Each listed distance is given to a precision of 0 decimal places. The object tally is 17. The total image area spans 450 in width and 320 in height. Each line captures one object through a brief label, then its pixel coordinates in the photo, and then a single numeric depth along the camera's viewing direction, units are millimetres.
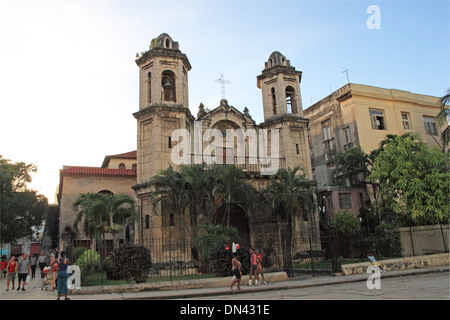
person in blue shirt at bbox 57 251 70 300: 10656
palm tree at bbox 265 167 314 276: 21438
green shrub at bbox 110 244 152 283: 13844
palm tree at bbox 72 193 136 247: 20453
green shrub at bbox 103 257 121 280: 14680
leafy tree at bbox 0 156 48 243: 31594
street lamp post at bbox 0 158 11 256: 30656
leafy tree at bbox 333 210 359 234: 24453
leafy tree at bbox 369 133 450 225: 20891
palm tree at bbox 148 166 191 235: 19156
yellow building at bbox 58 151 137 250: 28062
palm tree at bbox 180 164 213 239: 19109
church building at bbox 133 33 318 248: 22109
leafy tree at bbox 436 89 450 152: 23625
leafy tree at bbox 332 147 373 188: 25828
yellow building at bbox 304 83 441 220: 28984
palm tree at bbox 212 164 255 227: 19500
